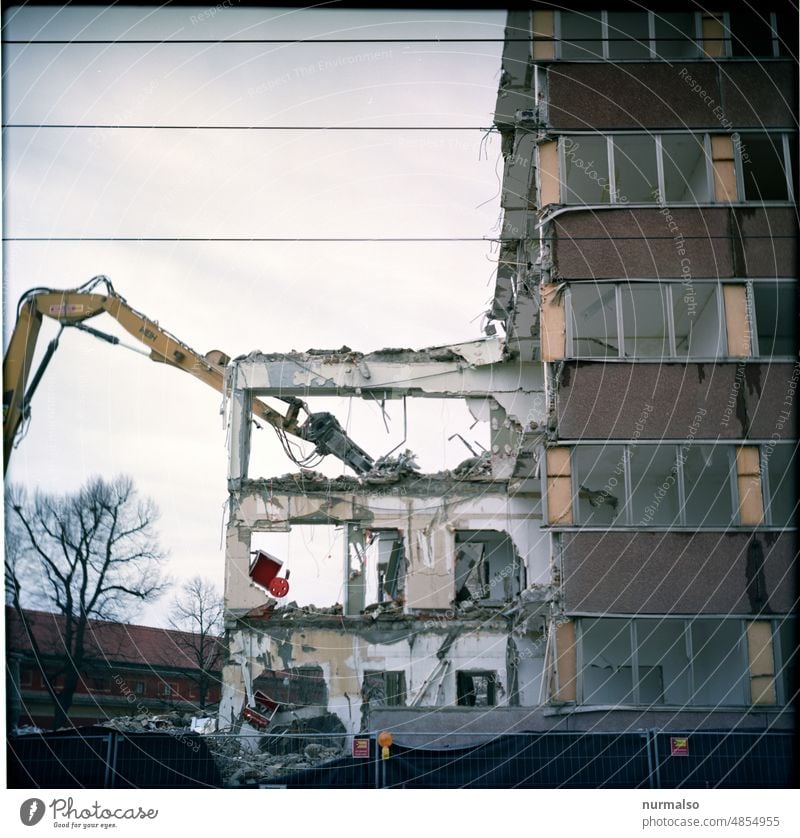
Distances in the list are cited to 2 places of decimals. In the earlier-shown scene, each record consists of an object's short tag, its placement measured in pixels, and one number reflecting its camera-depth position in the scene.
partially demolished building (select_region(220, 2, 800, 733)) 15.67
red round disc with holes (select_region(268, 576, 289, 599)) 22.86
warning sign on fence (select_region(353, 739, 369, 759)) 13.54
